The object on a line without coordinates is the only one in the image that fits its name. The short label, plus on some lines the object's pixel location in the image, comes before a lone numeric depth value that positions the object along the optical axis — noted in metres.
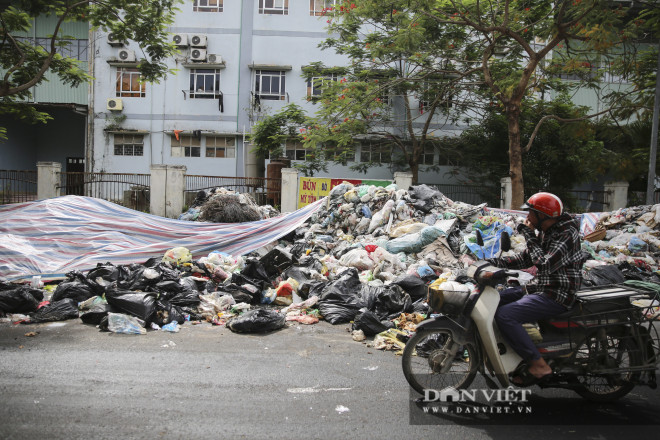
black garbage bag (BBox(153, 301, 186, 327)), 5.56
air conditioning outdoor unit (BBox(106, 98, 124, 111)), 21.39
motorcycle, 3.39
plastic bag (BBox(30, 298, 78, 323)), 5.62
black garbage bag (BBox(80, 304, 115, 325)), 5.52
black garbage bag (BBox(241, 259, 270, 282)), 7.10
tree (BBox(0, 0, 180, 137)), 8.26
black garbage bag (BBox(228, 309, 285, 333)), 5.38
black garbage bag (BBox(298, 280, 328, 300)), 6.66
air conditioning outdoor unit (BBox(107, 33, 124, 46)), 21.14
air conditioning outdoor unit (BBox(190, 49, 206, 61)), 21.22
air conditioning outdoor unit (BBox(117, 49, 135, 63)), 21.23
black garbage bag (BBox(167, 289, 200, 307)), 6.08
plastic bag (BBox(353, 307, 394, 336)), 5.38
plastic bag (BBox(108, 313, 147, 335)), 5.25
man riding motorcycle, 3.34
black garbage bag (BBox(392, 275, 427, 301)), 6.34
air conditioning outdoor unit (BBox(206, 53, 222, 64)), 21.30
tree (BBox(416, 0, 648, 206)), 8.99
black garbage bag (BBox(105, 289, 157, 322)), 5.46
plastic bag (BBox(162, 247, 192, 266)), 7.91
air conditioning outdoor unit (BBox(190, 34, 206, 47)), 21.25
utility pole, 10.70
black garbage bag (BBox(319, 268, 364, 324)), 5.92
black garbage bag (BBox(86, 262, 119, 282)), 6.68
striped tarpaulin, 7.53
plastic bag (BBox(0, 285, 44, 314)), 5.72
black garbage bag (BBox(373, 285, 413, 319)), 5.91
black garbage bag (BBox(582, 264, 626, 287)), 7.27
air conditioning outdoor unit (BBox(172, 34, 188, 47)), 21.12
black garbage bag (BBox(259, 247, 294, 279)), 7.54
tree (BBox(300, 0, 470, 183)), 12.15
